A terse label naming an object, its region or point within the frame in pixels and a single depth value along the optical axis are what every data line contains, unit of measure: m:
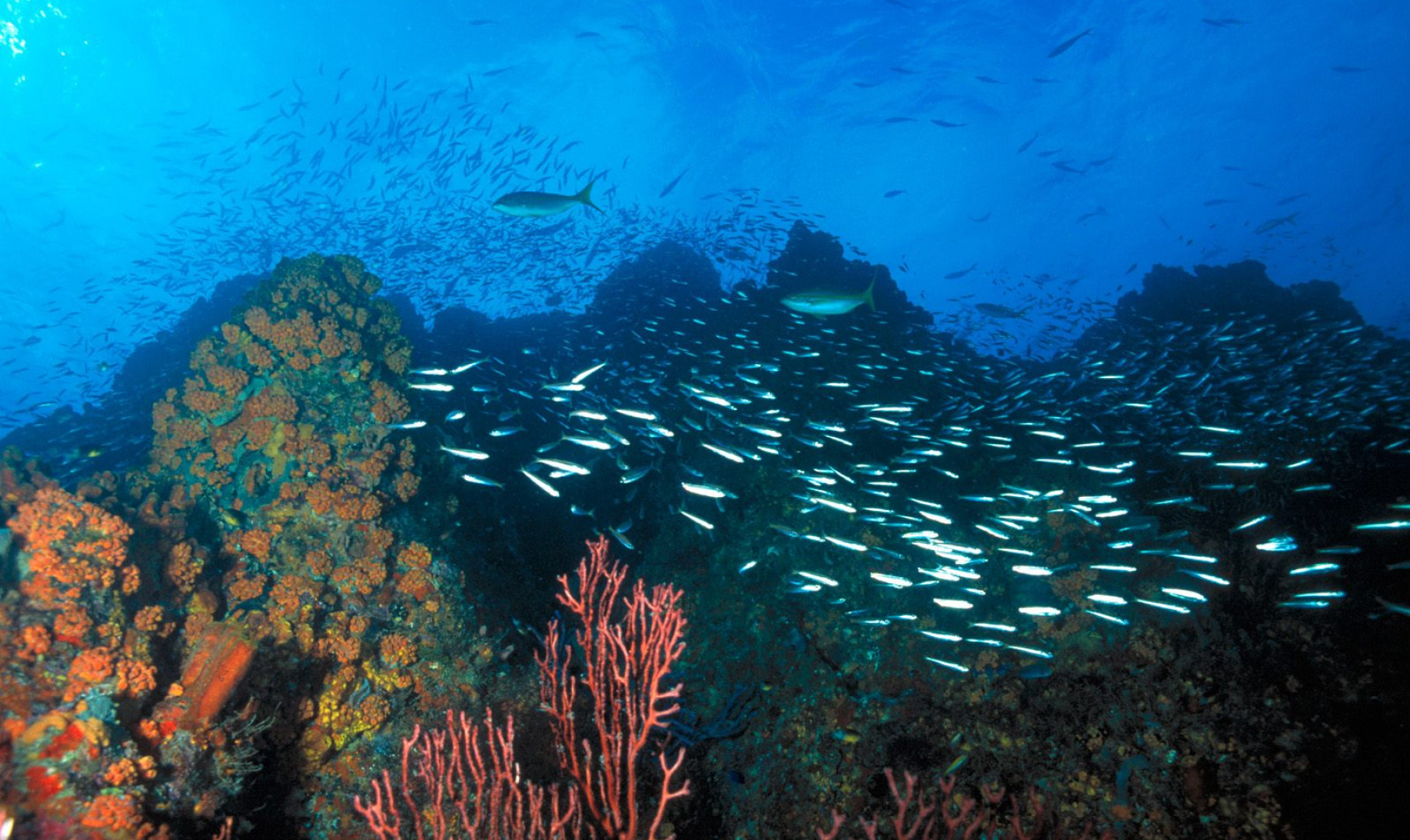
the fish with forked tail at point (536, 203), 8.34
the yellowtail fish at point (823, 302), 7.78
